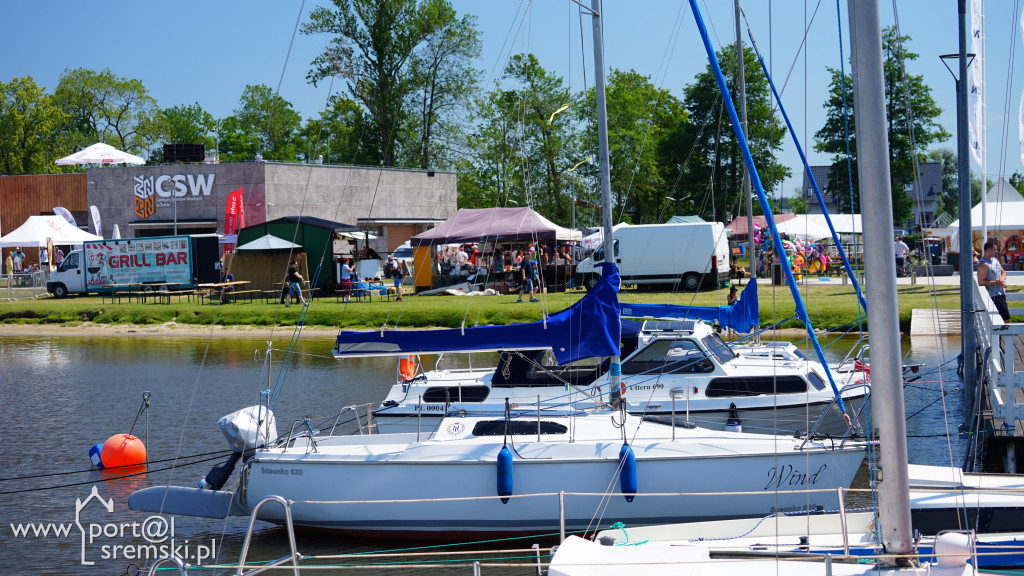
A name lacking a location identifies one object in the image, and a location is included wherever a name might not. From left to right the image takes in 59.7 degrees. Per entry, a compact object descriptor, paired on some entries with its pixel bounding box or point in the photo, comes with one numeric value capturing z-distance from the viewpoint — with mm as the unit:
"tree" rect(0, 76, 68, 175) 82625
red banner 45094
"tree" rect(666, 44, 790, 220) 54969
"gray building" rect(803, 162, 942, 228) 86862
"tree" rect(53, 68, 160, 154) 94750
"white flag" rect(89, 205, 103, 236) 49375
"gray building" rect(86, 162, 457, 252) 47938
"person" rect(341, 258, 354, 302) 35641
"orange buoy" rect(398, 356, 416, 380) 16422
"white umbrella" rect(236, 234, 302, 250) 37500
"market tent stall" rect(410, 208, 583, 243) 34906
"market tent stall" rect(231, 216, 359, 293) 38406
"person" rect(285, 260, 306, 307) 34269
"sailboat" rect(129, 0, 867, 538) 11133
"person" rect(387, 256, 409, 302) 34981
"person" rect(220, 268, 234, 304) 37012
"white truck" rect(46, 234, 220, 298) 40875
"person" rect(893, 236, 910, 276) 38188
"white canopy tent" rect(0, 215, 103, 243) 43738
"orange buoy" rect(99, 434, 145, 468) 15391
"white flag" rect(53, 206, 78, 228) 56219
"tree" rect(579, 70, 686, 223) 59938
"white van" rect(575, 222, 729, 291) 36500
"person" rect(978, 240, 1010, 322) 18609
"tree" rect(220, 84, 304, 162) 100938
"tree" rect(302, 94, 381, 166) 65500
